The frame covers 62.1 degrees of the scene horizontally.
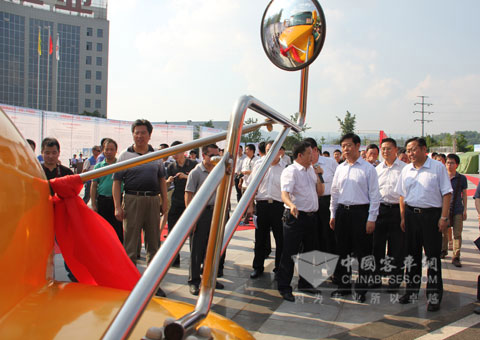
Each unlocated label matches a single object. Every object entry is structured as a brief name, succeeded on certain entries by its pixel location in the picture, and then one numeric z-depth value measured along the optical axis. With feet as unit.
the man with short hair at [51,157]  14.34
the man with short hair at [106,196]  17.38
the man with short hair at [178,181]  18.75
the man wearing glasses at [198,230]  15.29
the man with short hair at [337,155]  37.99
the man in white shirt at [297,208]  15.15
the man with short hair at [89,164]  21.89
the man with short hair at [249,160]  29.55
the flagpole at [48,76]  249.16
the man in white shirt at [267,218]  17.99
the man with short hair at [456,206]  20.22
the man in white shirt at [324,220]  18.76
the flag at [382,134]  61.84
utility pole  251.19
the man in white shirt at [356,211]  15.42
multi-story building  240.53
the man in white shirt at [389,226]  16.52
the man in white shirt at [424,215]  14.33
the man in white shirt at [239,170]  30.58
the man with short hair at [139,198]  15.08
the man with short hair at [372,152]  23.45
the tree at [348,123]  154.61
